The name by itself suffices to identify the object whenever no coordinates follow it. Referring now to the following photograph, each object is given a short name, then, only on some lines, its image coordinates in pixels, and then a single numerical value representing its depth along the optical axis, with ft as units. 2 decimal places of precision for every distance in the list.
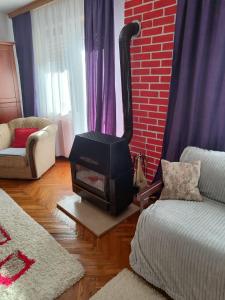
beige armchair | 10.04
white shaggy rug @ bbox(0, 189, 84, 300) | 5.26
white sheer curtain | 10.20
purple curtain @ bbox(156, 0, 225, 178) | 6.04
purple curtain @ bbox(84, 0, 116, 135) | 8.54
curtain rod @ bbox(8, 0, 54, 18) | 10.64
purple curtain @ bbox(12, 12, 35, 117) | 12.38
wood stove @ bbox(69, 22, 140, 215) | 7.01
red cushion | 11.25
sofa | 4.37
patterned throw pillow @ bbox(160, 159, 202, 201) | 6.17
